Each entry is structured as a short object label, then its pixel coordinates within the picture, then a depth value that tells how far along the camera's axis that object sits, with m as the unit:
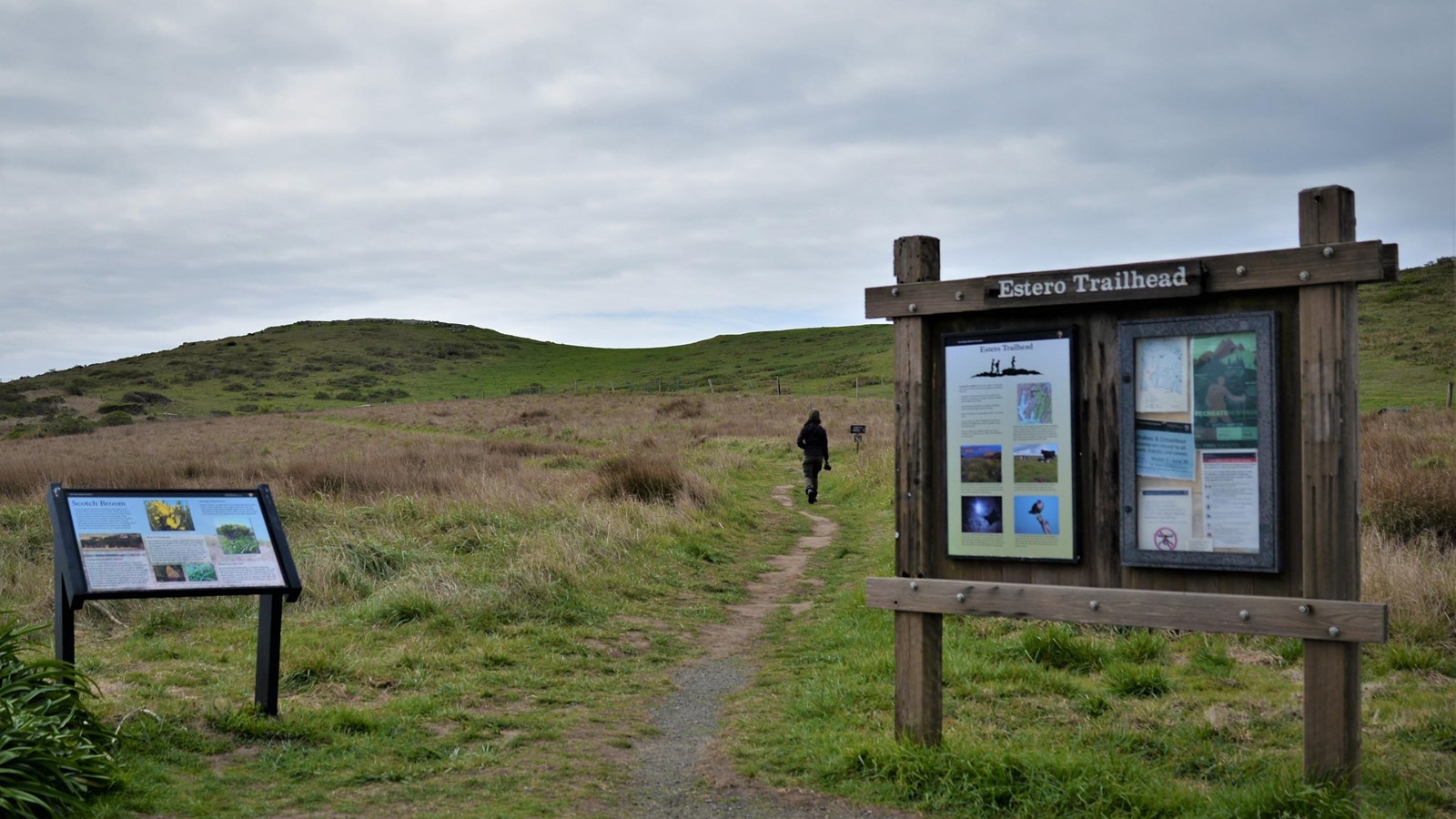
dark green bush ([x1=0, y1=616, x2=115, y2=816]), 4.63
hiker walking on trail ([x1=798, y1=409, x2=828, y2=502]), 20.25
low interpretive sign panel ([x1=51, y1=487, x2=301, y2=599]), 6.15
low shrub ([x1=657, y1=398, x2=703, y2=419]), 48.75
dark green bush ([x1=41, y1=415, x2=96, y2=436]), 52.91
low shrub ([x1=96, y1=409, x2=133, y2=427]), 60.66
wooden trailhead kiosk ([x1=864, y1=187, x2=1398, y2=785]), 4.91
